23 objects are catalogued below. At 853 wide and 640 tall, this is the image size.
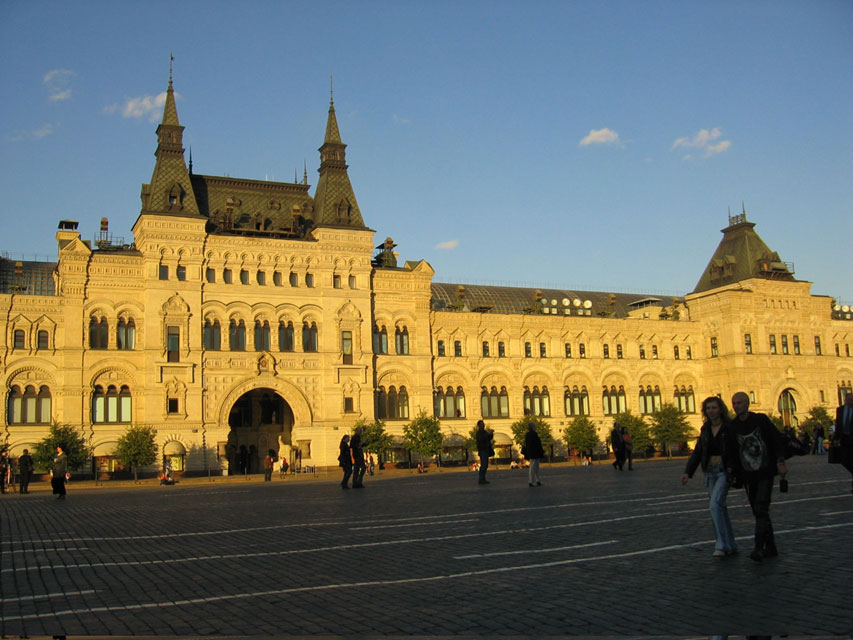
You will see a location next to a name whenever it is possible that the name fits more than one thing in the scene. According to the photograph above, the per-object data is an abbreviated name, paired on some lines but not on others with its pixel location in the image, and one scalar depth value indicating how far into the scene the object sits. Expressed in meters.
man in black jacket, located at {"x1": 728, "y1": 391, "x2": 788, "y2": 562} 11.35
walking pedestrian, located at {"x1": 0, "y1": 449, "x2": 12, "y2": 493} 42.75
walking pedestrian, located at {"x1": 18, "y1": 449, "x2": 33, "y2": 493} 39.31
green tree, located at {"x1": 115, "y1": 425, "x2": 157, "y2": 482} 54.88
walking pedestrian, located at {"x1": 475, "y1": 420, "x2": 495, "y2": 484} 29.86
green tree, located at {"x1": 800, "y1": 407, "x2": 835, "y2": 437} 80.62
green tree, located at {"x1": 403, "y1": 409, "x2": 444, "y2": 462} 63.75
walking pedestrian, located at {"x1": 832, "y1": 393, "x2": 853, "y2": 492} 15.91
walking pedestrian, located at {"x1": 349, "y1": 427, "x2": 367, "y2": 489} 31.31
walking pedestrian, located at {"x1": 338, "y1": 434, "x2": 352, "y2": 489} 31.36
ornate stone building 57.94
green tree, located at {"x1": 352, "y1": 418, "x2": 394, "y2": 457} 60.56
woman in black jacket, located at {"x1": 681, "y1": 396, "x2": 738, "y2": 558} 11.55
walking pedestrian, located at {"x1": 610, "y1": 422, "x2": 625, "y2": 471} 36.75
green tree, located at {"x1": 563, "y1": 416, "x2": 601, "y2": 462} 72.31
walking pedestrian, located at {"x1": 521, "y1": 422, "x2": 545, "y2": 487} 26.53
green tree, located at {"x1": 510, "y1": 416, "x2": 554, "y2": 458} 70.38
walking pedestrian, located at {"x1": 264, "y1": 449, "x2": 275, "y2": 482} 53.03
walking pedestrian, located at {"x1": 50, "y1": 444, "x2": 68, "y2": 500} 32.16
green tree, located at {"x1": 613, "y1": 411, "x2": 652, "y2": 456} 73.81
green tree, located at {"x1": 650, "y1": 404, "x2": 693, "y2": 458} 76.56
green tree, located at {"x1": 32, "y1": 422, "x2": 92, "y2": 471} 53.34
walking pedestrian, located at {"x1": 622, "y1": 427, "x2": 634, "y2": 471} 36.38
